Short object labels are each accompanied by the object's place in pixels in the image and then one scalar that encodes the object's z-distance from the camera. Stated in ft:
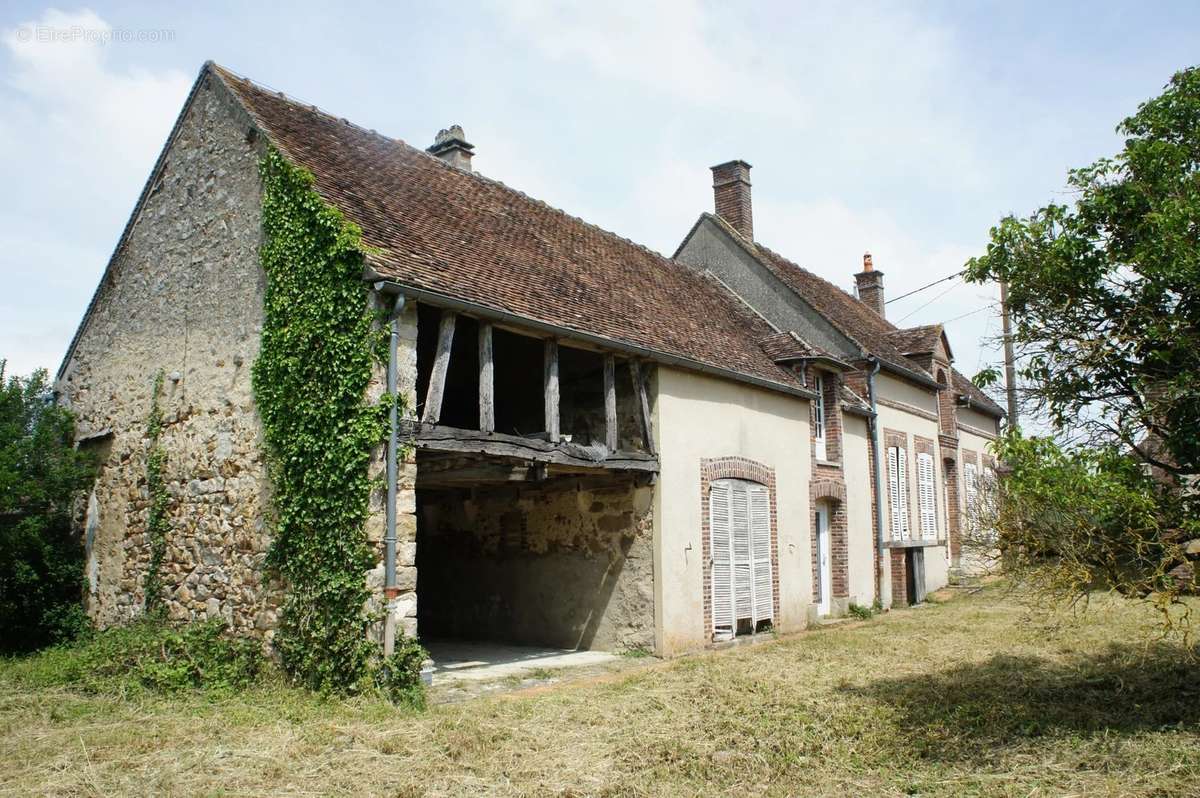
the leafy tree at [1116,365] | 20.51
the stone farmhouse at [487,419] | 31.12
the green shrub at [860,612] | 51.16
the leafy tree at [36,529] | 37.35
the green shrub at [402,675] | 26.27
